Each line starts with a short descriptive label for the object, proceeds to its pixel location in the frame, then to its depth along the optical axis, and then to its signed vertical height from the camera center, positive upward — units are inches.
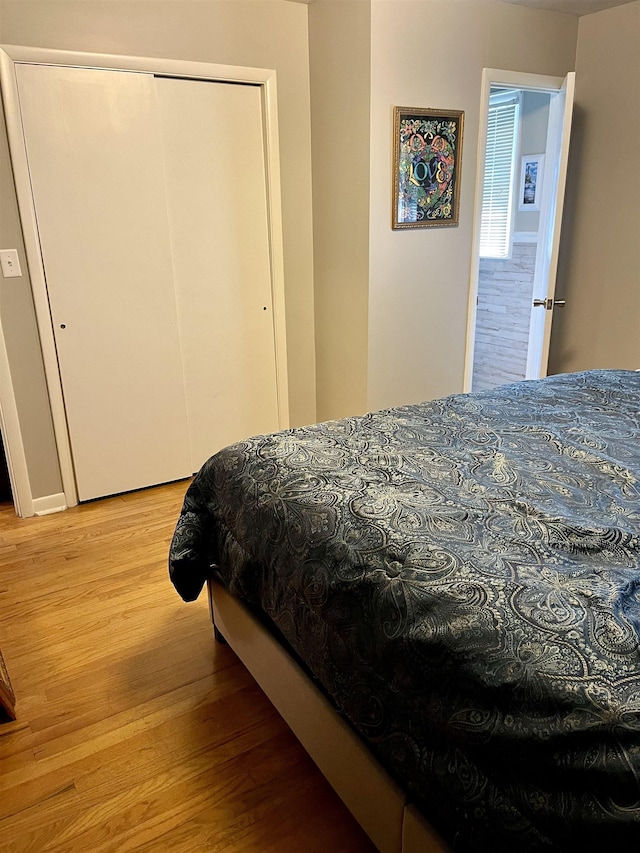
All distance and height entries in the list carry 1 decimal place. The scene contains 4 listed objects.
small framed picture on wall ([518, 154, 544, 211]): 161.2 +10.1
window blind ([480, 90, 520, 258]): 164.6 +12.8
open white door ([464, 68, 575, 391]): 128.3 +3.9
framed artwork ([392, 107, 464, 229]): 118.8 +10.7
